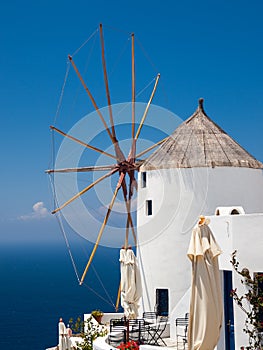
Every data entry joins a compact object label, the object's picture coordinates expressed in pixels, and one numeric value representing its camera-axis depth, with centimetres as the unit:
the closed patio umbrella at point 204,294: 1026
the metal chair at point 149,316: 1814
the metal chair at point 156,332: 1449
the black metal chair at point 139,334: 1449
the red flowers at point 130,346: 1354
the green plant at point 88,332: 1672
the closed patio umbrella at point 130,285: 1683
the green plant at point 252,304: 1165
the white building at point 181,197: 1850
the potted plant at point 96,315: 2048
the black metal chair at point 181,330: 1439
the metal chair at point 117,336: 1466
